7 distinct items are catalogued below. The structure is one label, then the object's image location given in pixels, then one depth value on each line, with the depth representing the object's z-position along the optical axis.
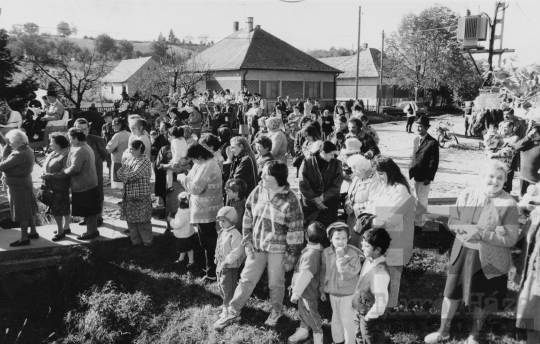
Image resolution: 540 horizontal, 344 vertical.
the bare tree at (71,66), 22.13
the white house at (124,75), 50.72
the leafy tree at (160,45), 64.31
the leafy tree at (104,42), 57.00
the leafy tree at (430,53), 39.84
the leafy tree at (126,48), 74.38
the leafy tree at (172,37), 79.33
